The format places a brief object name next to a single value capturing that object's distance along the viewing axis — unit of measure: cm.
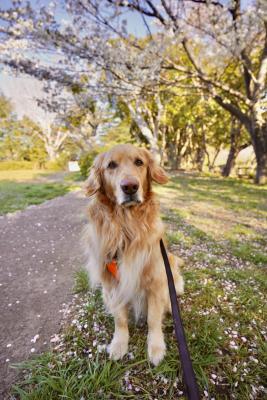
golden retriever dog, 70
